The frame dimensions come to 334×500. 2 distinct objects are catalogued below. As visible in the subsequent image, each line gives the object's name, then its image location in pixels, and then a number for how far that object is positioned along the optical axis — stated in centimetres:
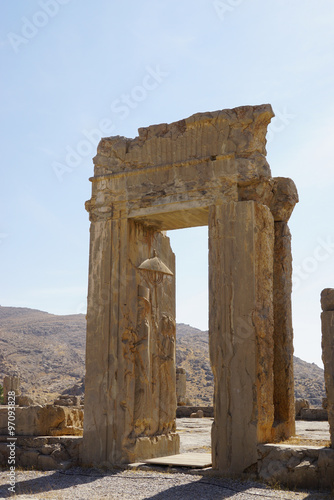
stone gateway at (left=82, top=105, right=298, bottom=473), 679
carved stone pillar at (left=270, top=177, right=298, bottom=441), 739
